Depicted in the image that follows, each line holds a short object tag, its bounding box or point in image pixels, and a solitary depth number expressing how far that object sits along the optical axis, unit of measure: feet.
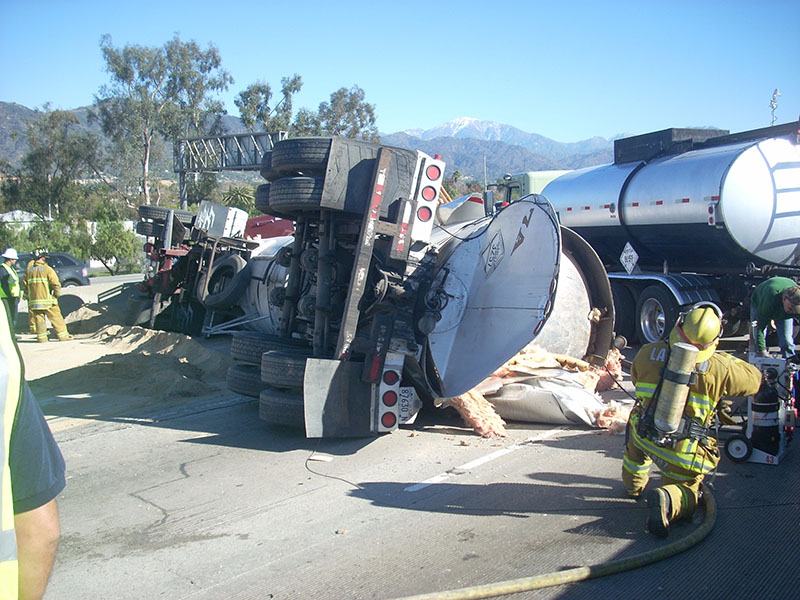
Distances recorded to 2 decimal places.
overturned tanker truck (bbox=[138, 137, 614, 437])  18.63
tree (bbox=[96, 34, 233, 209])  157.07
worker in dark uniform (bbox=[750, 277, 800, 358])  21.84
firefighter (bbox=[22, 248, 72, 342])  41.47
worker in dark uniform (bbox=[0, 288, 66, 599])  5.17
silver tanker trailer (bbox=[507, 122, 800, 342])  30.63
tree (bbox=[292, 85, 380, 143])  165.89
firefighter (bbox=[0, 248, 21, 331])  30.25
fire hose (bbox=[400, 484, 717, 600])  10.70
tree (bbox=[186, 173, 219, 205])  169.07
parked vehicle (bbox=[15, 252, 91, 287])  71.05
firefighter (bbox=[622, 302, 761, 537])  12.87
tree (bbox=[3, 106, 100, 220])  162.40
